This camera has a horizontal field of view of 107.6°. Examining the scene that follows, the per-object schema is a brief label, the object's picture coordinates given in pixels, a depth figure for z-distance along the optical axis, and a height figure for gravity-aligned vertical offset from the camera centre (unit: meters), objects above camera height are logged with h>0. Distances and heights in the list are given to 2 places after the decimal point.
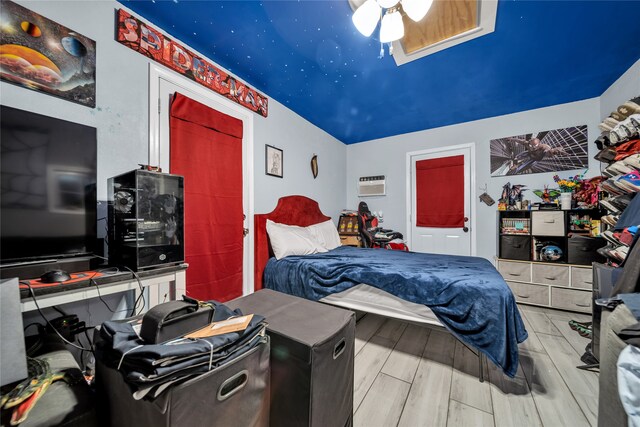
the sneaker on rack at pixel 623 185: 1.74 +0.21
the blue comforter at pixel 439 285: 1.46 -0.56
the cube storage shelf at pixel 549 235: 2.62 -0.26
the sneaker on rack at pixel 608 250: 1.91 -0.32
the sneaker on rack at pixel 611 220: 2.02 -0.06
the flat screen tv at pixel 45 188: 1.06 +0.13
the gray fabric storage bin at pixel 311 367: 0.86 -0.61
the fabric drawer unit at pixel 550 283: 2.58 -0.82
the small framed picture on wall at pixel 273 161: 2.81 +0.65
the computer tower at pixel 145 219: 1.31 -0.03
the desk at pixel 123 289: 0.95 -0.36
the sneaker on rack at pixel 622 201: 1.83 +0.10
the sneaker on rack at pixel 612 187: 1.87 +0.22
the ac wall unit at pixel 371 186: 4.26 +0.52
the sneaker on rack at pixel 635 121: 1.76 +0.70
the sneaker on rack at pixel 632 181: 1.71 +0.24
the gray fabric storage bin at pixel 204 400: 0.61 -0.55
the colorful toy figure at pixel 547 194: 2.91 +0.24
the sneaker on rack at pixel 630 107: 1.81 +0.84
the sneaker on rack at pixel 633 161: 1.70 +0.39
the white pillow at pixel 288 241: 2.55 -0.31
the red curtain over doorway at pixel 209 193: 1.91 +0.19
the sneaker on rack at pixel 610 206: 1.97 +0.06
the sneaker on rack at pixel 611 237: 1.91 -0.20
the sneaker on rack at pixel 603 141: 2.09 +0.67
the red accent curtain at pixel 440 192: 3.64 +0.34
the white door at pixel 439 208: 3.57 +0.02
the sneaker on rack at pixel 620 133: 1.83 +0.64
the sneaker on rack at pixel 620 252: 1.78 -0.30
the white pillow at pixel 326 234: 3.17 -0.29
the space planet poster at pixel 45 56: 1.17 +0.87
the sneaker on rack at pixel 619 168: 1.78 +0.35
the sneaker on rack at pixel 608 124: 1.99 +0.77
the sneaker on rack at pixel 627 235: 1.64 -0.17
